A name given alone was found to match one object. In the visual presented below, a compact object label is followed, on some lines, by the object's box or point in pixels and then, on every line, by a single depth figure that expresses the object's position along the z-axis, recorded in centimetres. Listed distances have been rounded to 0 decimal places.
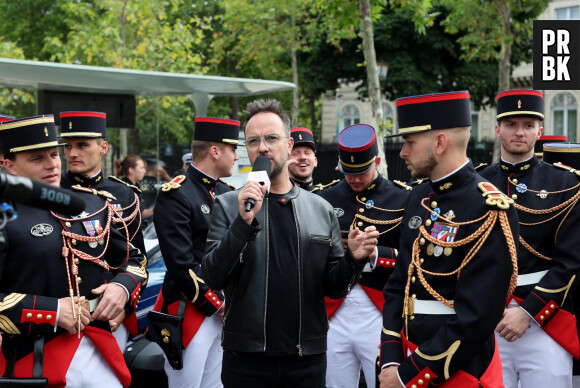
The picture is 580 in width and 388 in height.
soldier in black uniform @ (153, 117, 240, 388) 482
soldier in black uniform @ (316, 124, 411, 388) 507
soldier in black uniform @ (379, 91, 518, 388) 305
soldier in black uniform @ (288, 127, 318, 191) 659
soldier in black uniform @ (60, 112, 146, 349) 494
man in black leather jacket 337
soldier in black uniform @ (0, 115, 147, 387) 352
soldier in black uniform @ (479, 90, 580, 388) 419
